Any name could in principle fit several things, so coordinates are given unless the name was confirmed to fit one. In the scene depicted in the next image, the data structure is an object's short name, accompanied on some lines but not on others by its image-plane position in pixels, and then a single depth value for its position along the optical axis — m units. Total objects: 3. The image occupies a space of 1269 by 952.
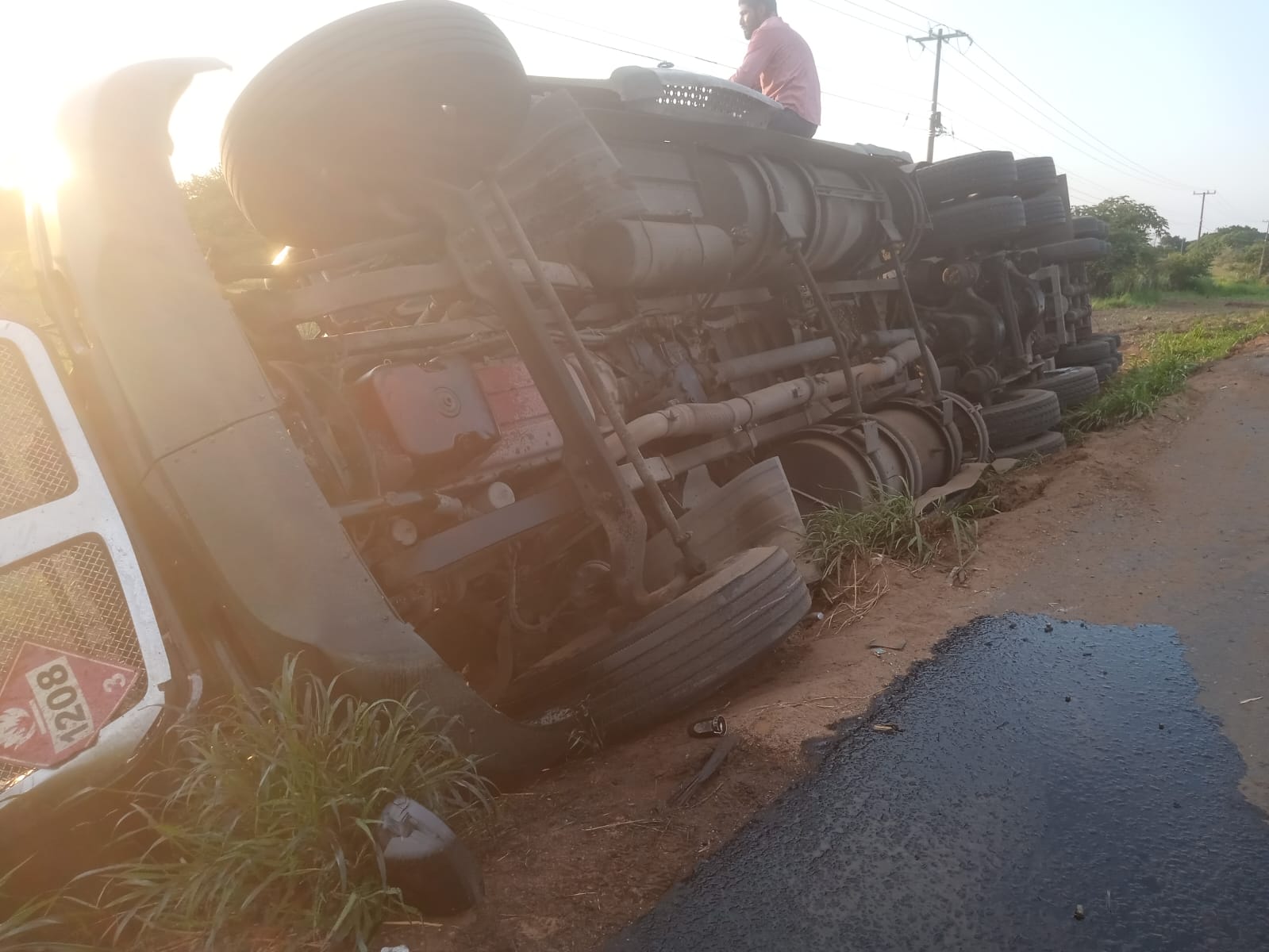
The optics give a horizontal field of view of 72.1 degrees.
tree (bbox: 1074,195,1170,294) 23.98
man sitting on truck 5.43
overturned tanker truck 2.19
